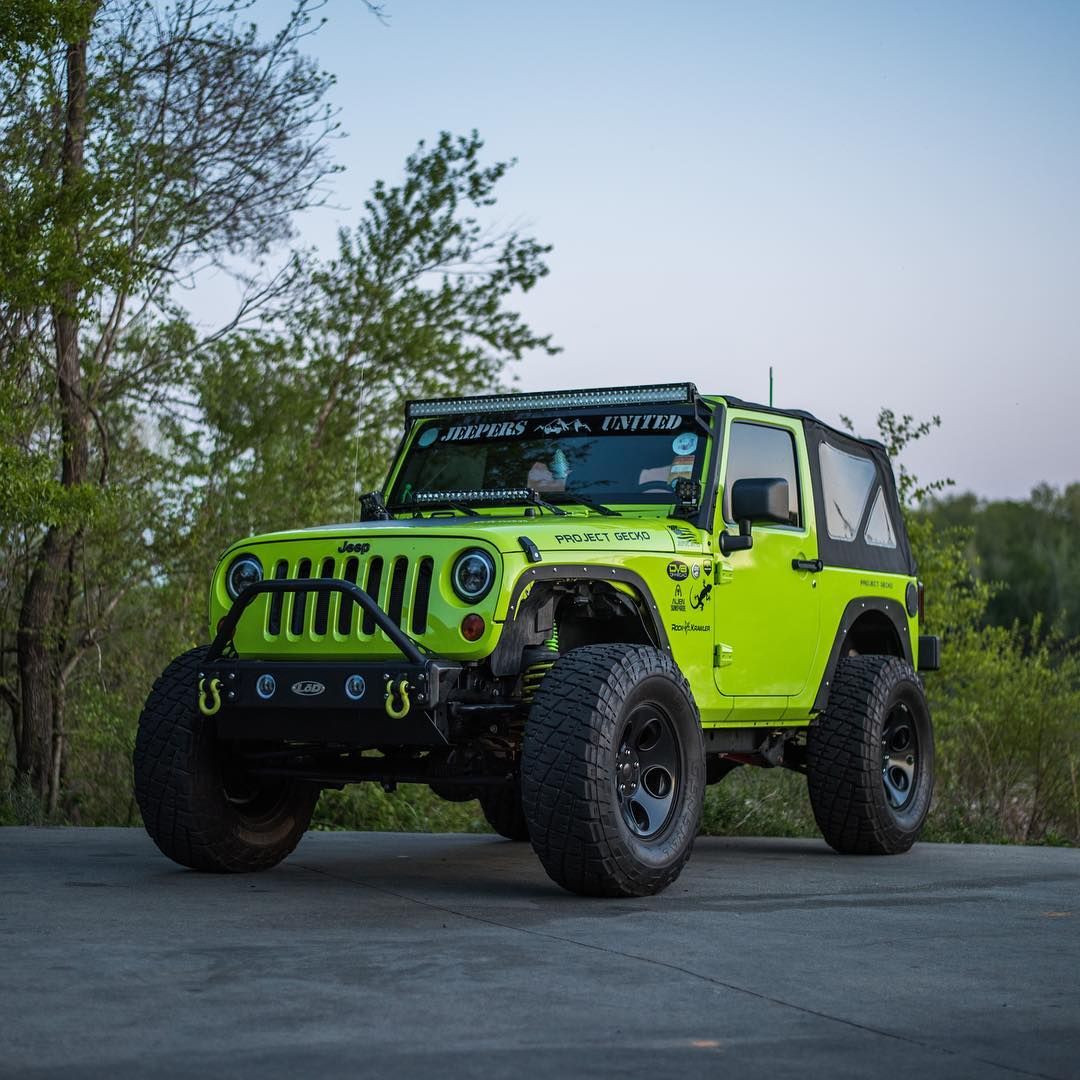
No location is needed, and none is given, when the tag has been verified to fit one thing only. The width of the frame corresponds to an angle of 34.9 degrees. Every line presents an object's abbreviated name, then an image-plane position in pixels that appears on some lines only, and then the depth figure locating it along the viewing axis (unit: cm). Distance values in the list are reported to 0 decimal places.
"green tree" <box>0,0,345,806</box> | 1612
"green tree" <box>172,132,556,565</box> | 1925
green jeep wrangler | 688
